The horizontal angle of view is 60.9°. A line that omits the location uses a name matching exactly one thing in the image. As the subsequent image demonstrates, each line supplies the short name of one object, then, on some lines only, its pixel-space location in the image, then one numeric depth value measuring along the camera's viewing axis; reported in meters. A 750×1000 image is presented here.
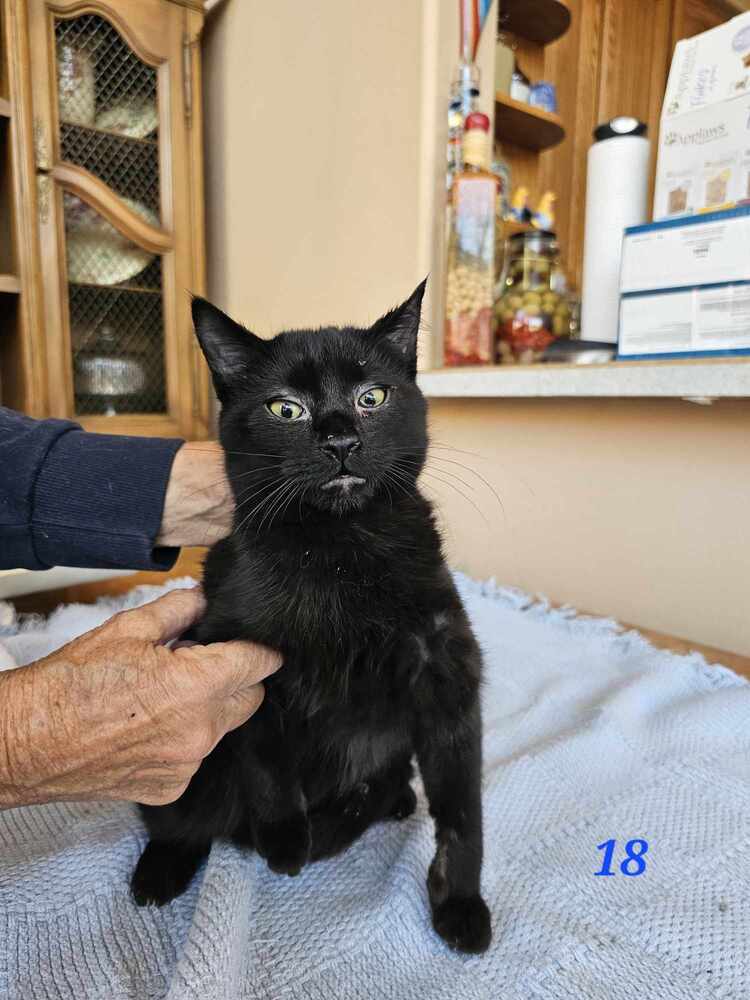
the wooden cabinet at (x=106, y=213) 1.54
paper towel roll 1.14
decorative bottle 1.18
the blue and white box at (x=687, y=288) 0.91
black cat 0.55
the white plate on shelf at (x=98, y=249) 1.67
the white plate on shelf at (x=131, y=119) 1.70
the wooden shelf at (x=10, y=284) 1.53
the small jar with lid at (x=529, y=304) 1.21
